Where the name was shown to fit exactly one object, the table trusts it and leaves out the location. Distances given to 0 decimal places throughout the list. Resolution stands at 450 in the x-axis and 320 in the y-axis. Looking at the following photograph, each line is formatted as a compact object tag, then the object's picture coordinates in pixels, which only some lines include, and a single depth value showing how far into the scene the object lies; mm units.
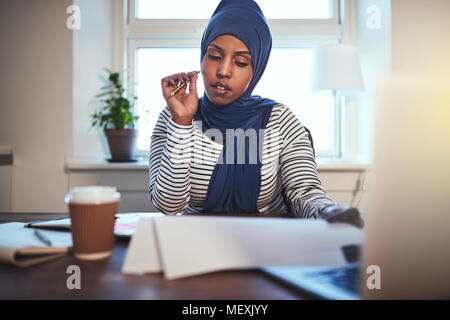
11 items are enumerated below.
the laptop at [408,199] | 363
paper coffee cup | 494
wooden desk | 383
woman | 963
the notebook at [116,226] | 629
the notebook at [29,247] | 482
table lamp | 1776
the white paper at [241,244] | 438
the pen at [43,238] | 551
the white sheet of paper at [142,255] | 447
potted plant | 1844
